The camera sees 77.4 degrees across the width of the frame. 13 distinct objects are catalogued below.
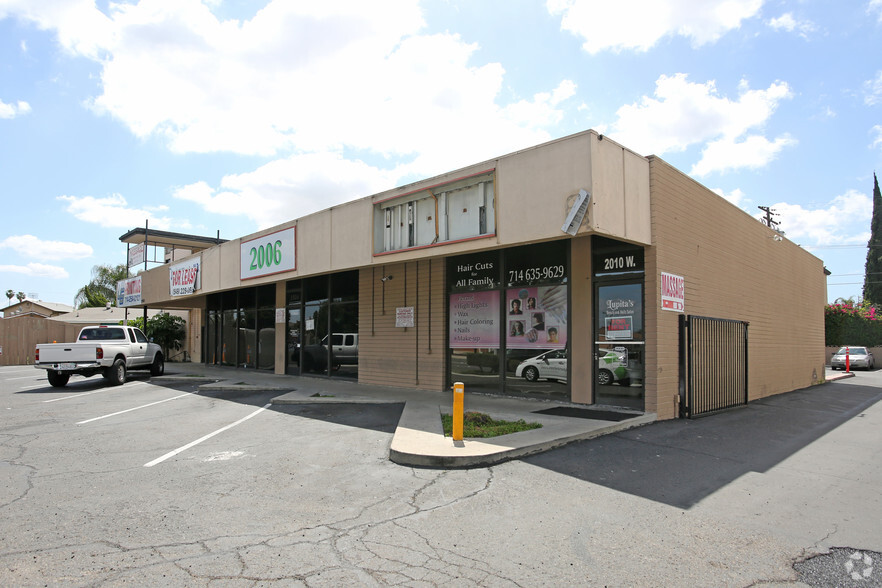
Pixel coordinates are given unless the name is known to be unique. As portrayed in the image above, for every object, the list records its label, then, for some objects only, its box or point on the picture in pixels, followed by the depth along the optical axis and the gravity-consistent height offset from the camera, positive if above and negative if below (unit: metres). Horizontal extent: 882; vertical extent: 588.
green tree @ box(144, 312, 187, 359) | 31.30 -0.80
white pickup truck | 16.64 -1.22
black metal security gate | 10.62 -1.04
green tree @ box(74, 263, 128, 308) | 56.00 +3.49
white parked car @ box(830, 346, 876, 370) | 31.97 -2.58
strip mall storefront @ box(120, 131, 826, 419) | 10.02 +0.74
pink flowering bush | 38.47 -0.72
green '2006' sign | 16.11 +1.92
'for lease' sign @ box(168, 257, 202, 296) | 21.84 +1.62
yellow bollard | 7.73 -1.33
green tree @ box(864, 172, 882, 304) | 49.22 +4.91
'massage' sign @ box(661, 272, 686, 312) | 10.26 +0.44
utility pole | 40.78 +7.41
